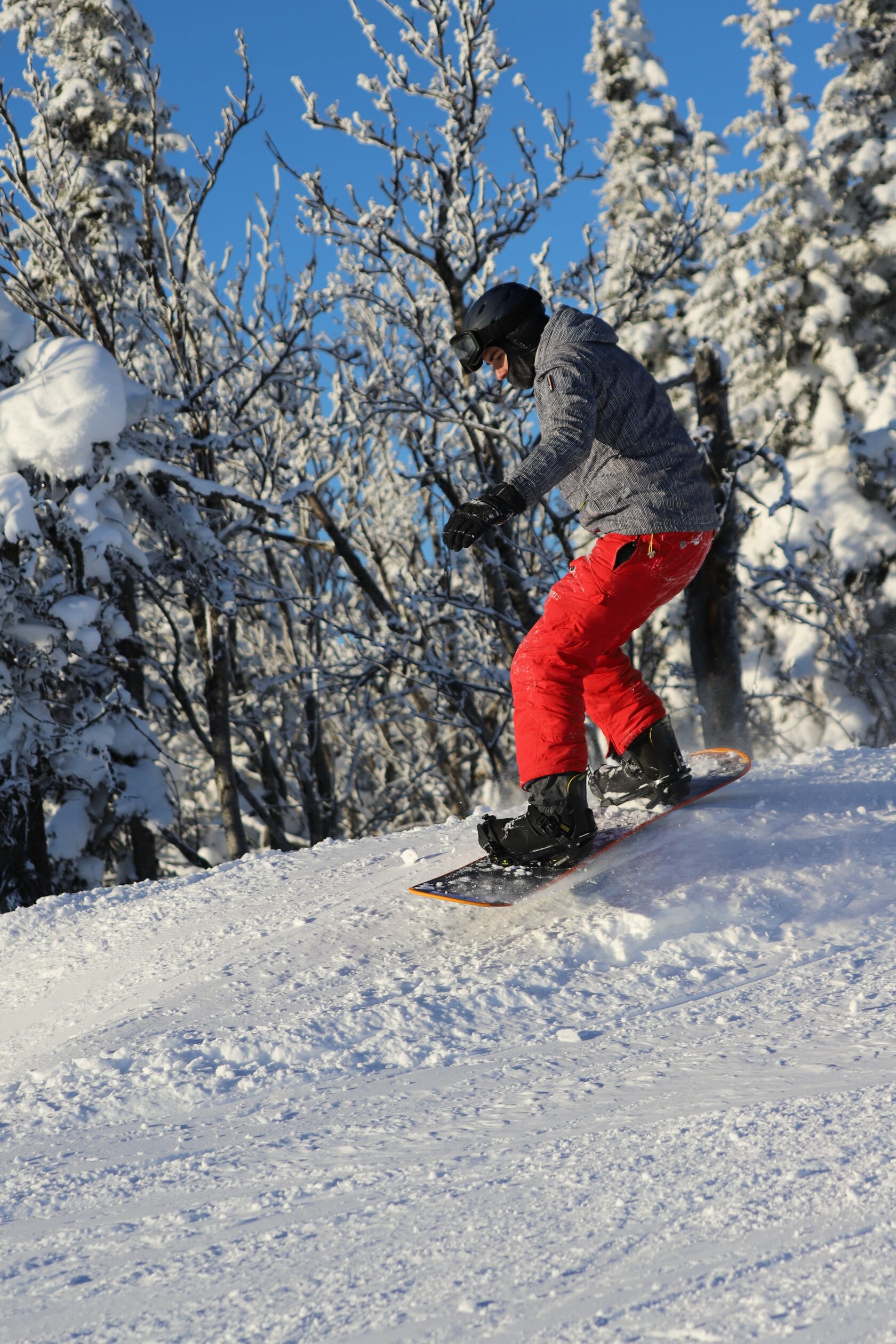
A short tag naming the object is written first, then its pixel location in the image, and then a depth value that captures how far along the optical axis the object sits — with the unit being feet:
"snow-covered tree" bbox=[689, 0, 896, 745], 100.17
